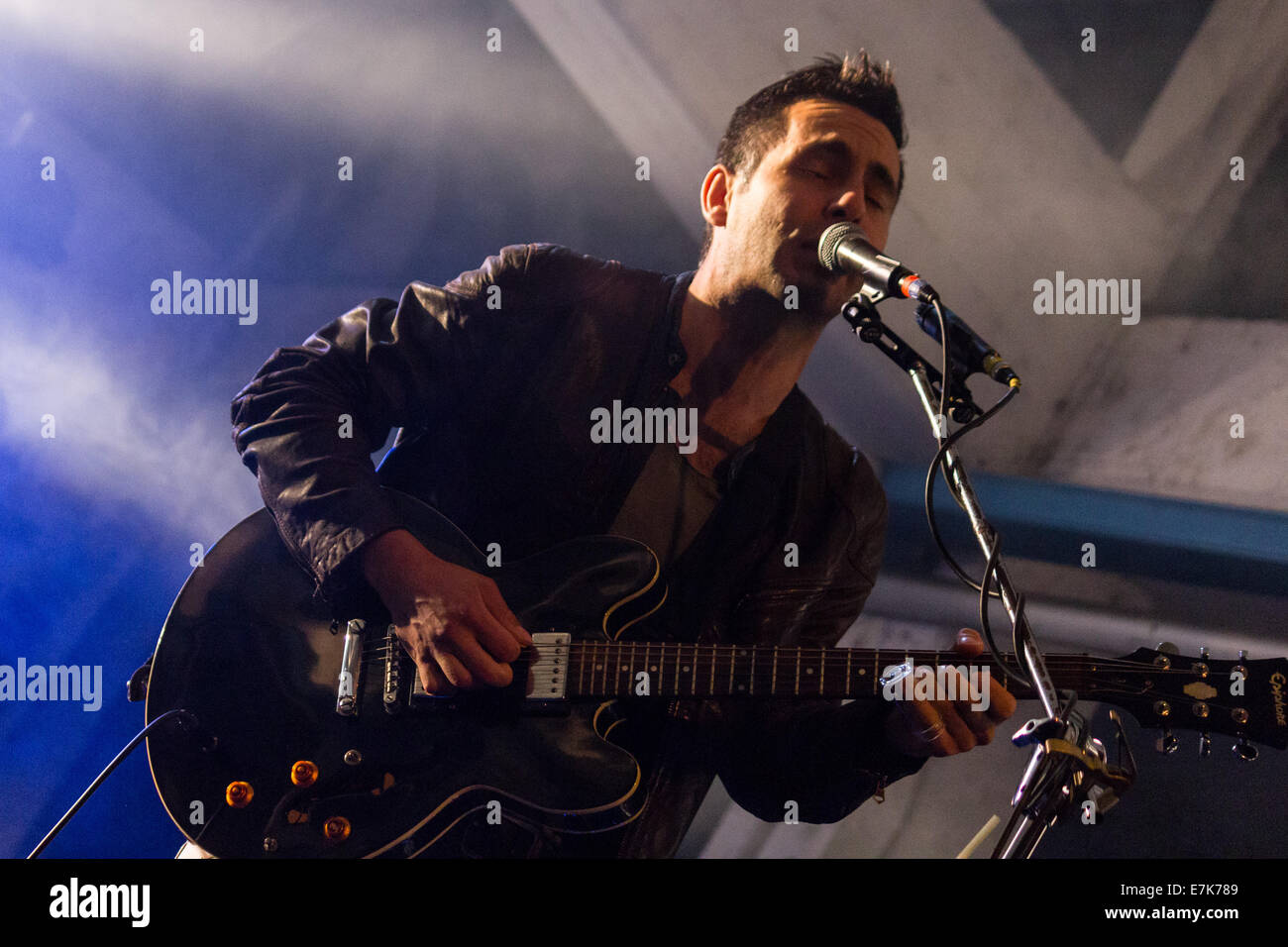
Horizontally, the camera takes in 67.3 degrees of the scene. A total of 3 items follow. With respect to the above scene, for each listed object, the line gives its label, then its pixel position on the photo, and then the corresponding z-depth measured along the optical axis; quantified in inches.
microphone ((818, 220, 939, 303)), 54.4
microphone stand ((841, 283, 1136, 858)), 47.9
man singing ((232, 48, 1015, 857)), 78.8
